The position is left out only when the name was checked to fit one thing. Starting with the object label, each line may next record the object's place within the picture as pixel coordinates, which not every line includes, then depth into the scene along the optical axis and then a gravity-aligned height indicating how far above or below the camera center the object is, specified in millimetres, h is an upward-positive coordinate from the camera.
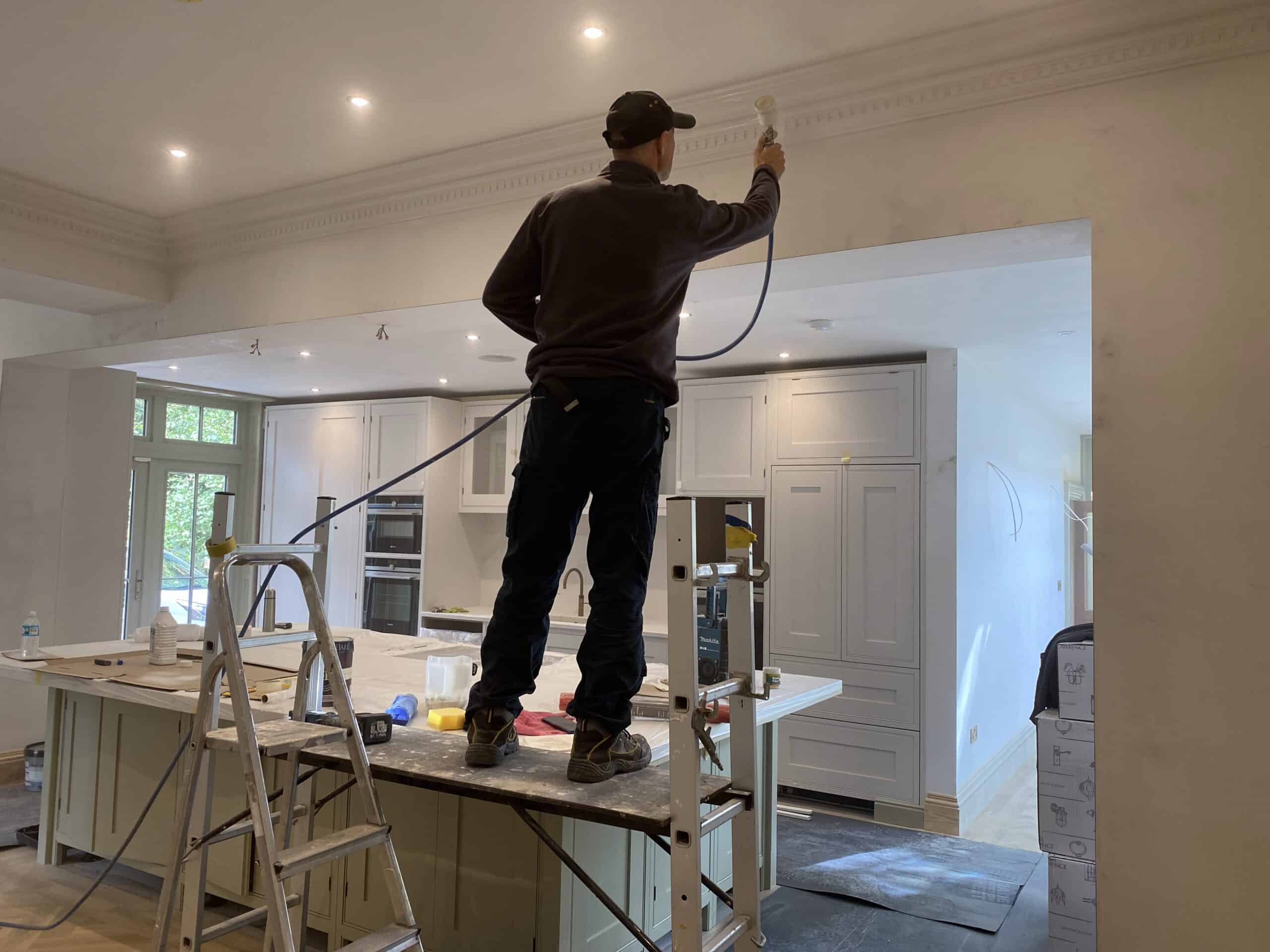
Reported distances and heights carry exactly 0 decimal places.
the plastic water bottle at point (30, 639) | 3467 -459
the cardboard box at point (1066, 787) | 2865 -791
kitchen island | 2361 -928
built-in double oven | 6621 -256
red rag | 2310 -516
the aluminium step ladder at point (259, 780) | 1459 -465
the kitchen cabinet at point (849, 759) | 4688 -1199
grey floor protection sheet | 3545 -1456
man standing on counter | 1617 +261
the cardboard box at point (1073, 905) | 2887 -1182
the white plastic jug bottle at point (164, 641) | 3340 -441
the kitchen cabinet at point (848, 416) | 4828 +704
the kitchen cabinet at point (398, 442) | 6691 +683
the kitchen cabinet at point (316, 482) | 6957 +374
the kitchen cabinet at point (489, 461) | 6535 +538
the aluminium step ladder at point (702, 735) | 1397 -337
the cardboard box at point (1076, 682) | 2805 -440
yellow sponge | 2318 -495
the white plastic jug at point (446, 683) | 2688 -467
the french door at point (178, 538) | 6973 -97
